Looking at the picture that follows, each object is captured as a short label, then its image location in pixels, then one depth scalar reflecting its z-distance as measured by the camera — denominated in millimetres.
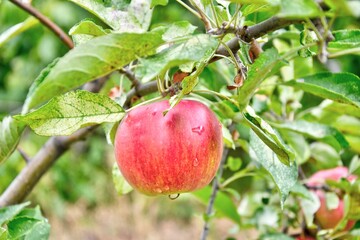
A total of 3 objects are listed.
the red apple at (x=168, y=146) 723
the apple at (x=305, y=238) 969
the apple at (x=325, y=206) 973
